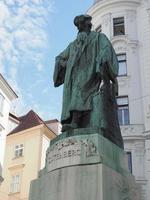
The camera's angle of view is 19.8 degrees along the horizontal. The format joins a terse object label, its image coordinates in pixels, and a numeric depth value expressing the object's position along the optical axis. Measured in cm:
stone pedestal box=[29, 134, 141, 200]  532
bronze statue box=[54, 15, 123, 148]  635
